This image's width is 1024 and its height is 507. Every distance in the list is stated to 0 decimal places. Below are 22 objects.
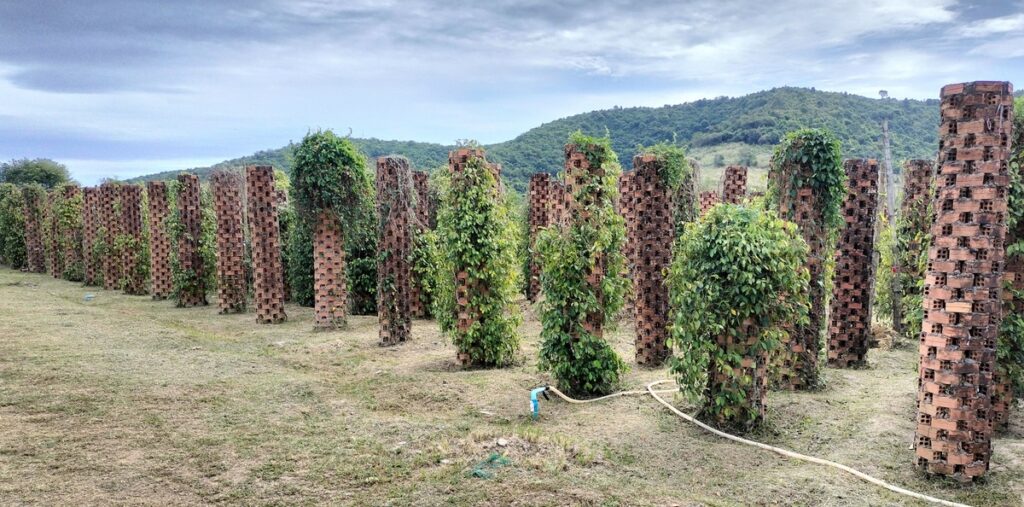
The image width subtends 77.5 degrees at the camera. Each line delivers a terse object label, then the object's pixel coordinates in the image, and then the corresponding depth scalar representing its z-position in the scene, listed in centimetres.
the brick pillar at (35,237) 2588
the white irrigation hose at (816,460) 485
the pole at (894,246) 1080
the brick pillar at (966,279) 488
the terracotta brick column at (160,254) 1727
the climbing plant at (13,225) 2709
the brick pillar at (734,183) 1273
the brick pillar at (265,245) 1323
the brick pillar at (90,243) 2103
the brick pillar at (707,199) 1587
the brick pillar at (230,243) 1423
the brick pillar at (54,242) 2373
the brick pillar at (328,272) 1247
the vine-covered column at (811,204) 740
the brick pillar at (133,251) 1892
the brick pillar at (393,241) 1077
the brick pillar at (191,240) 1579
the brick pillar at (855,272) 854
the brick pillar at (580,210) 748
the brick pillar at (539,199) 1706
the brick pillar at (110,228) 1969
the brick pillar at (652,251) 900
